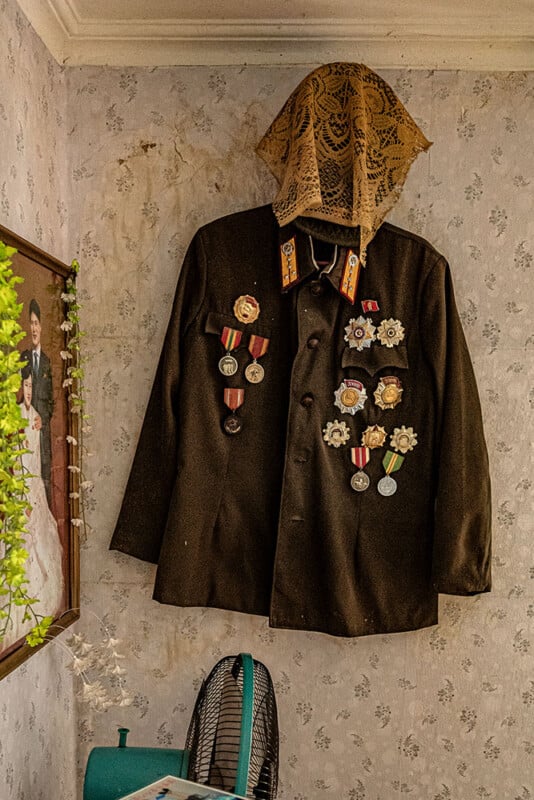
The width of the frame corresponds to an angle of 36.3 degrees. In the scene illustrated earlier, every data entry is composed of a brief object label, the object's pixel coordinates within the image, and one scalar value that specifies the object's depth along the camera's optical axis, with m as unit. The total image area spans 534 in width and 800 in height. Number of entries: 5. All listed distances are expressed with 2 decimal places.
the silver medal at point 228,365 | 2.10
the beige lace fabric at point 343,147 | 1.91
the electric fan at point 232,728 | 1.55
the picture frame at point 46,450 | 1.78
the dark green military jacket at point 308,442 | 2.05
